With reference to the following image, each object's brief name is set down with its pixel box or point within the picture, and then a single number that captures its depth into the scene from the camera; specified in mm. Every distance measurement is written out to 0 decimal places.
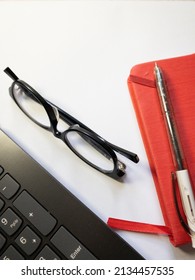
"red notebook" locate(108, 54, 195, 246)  278
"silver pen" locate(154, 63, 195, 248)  261
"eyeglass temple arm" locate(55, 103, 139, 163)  293
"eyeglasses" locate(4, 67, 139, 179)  296
